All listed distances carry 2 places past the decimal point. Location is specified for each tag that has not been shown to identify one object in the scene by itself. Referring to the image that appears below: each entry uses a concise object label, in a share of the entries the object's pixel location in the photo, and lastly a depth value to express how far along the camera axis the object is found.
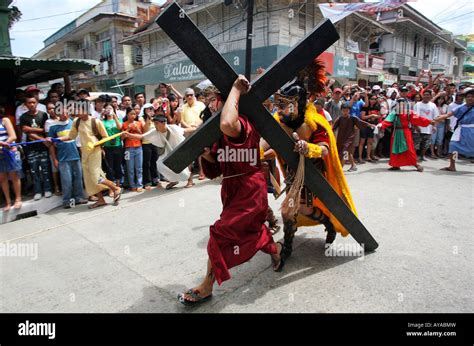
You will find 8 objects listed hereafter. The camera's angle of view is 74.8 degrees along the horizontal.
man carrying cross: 2.29
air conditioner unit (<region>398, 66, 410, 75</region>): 24.39
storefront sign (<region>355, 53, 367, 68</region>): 19.41
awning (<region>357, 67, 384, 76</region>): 19.20
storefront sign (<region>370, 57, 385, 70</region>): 20.65
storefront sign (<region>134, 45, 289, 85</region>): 13.27
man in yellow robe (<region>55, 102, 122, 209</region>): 5.09
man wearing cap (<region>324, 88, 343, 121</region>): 7.84
